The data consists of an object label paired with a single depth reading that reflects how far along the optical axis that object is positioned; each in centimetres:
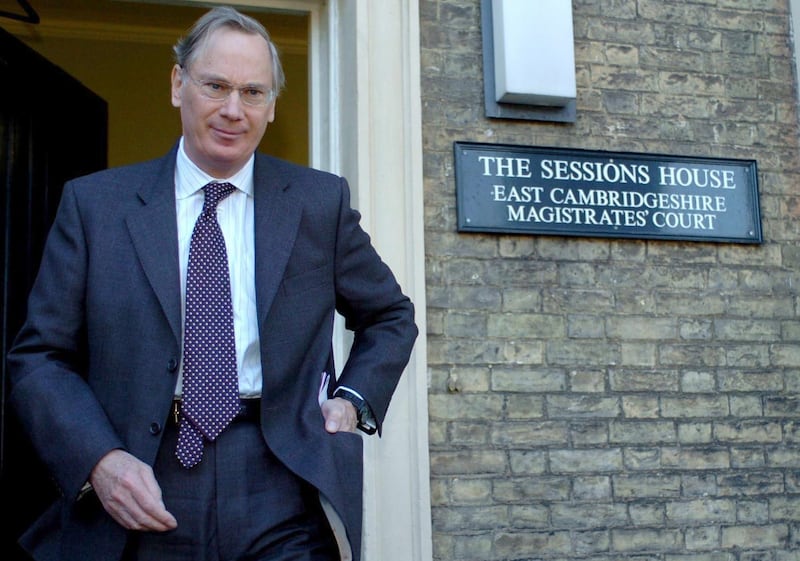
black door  438
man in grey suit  232
